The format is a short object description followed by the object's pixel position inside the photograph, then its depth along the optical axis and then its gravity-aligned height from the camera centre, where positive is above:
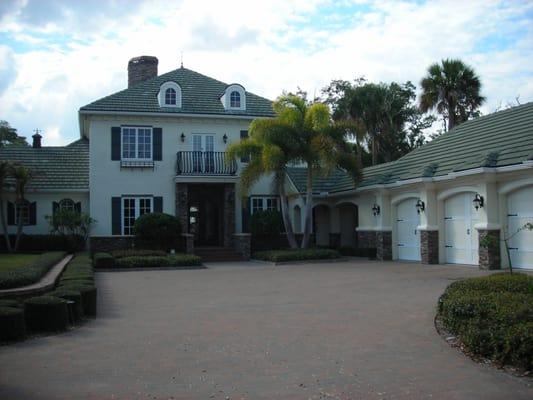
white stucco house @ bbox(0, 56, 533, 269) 21.36 +2.49
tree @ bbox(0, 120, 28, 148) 49.72 +8.92
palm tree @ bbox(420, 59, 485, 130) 30.91 +7.43
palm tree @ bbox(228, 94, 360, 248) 24.36 +3.73
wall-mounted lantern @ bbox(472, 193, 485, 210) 18.24 +0.89
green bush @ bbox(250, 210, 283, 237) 27.16 +0.52
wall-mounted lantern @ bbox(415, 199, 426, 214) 21.31 +0.91
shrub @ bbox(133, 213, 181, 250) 25.27 +0.28
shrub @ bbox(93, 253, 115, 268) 21.23 -0.86
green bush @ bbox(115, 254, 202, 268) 21.50 -0.91
